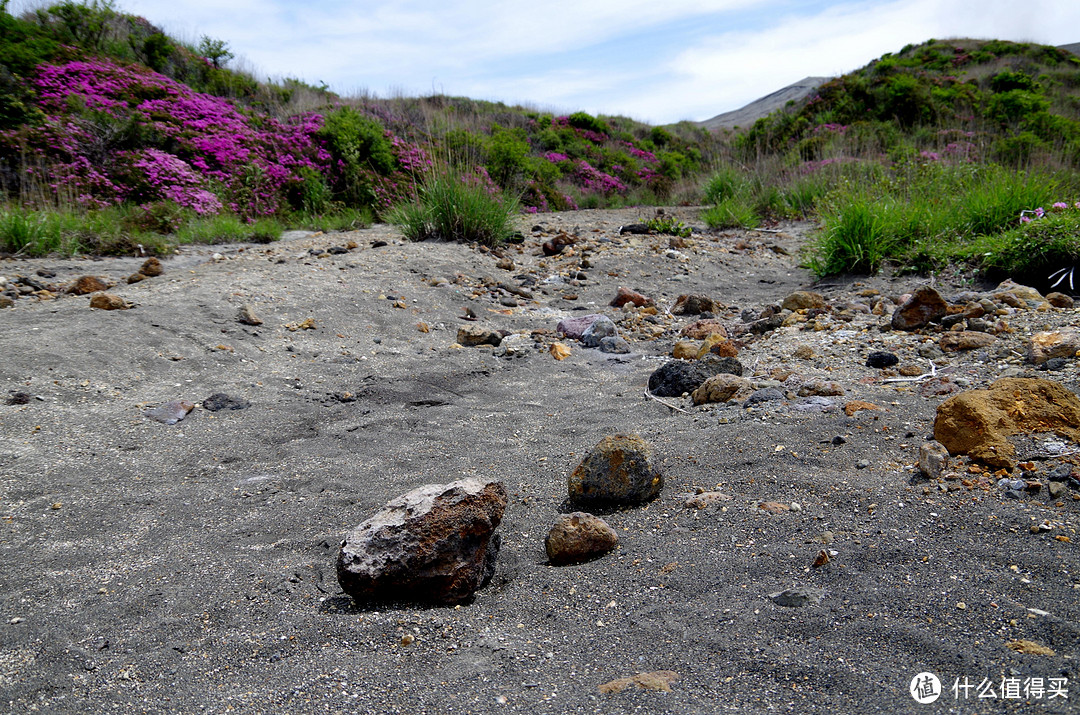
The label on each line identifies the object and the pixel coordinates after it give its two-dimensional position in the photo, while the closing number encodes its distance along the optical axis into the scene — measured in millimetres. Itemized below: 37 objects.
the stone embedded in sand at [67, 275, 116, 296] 4559
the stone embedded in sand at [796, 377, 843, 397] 2696
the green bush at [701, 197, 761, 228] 9430
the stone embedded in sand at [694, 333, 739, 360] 3578
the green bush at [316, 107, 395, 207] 10602
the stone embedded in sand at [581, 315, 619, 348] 4491
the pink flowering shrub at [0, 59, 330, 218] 8523
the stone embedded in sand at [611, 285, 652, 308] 5578
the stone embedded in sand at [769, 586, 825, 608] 1442
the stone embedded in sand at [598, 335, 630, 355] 4332
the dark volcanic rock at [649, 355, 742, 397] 3084
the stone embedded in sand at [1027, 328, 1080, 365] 2654
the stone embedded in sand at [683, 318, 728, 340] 4342
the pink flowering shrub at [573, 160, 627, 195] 15508
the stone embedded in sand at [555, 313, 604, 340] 4617
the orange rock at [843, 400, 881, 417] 2432
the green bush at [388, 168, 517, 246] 6977
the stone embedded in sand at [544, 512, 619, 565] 1772
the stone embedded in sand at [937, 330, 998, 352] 3086
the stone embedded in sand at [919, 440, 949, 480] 1889
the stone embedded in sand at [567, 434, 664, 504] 2053
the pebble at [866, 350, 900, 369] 3084
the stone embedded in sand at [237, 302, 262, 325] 4262
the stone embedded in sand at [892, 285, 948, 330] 3602
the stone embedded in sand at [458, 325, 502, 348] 4422
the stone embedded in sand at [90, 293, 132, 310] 4074
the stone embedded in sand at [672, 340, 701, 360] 3875
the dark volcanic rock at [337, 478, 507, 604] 1593
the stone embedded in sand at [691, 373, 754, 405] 2852
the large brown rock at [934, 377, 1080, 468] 1905
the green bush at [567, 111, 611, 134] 20312
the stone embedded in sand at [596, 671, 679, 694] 1246
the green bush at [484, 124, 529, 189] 11781
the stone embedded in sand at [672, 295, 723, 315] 5387
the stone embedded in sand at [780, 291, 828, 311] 4605
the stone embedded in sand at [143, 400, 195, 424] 2941
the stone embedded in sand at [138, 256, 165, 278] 5227
